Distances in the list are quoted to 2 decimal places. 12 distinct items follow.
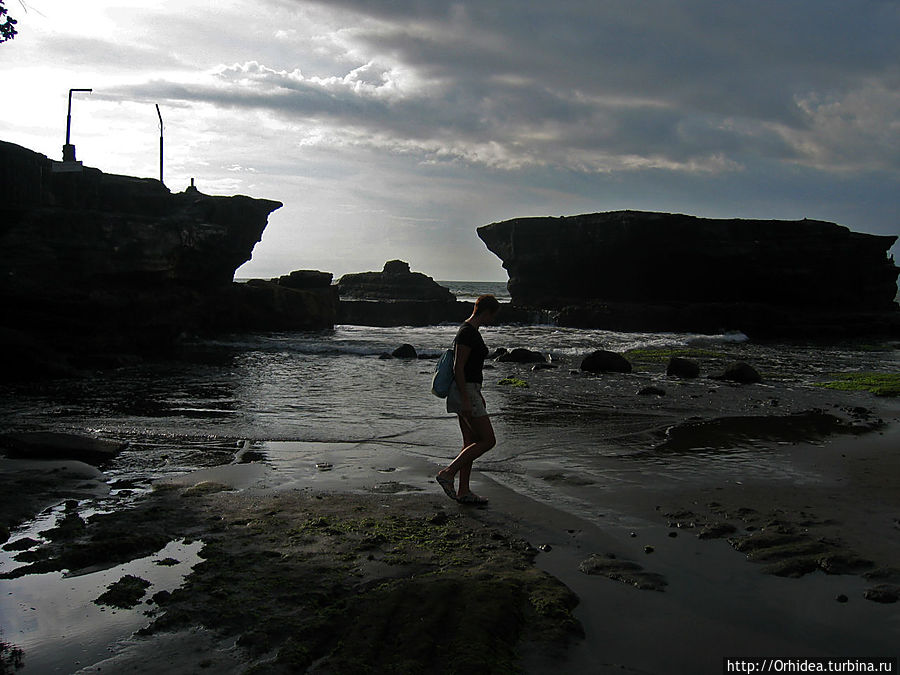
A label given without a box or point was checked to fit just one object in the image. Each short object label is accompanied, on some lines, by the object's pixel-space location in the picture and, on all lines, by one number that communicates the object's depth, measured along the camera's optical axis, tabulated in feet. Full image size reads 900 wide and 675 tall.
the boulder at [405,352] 78.83
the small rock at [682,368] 59.67
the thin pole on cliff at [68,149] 92.17
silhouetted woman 21.70
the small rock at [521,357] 73.60
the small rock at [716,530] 18.29
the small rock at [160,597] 13.57
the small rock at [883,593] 14.28
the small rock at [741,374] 55.16
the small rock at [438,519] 19.04
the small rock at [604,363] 63.00
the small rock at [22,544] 16.35
